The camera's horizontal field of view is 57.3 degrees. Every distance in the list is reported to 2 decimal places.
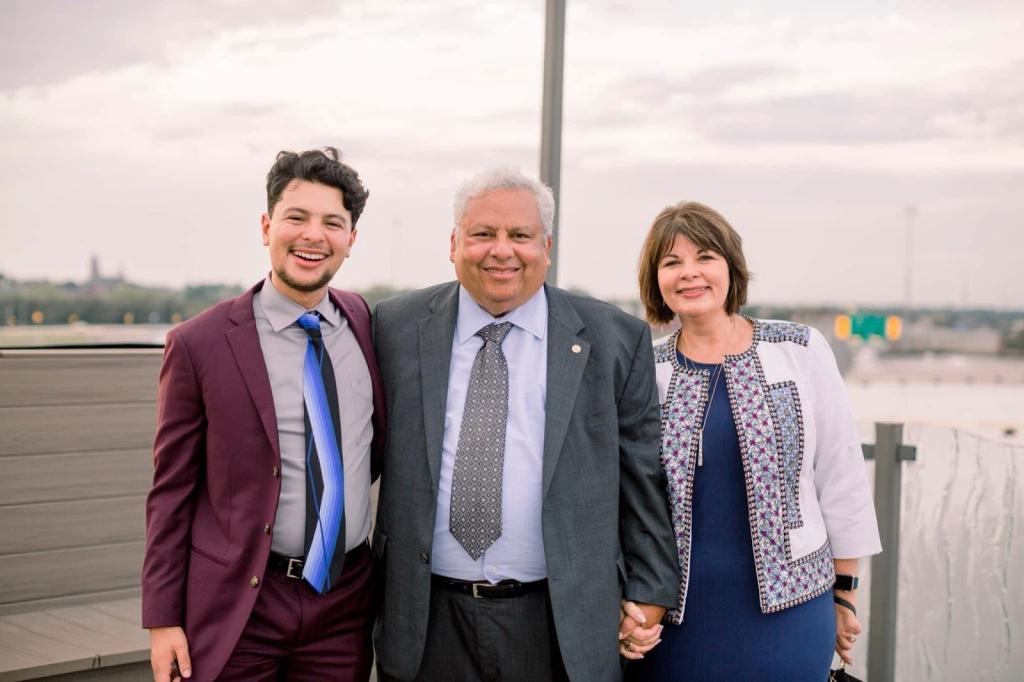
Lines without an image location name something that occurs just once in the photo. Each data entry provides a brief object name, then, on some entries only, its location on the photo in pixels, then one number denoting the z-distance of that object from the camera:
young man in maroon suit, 1.99
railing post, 3.24
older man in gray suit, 2.11
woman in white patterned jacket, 2.23
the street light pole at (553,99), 3.56
